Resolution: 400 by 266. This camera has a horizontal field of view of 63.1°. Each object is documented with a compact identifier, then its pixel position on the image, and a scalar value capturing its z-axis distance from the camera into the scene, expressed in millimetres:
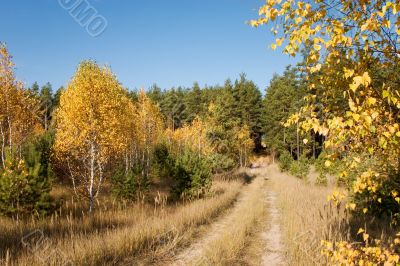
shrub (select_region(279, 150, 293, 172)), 36922
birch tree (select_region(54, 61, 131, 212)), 12023
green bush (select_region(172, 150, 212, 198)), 15609
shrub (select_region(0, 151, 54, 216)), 9797
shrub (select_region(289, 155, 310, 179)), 27491
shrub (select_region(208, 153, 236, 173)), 25828
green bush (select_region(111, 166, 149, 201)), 13914
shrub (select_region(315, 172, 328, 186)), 21253
